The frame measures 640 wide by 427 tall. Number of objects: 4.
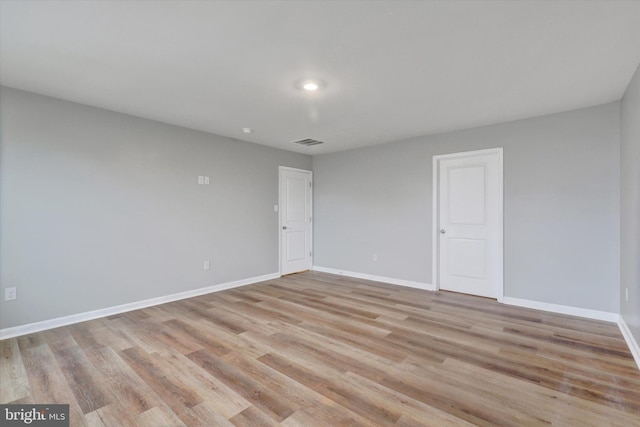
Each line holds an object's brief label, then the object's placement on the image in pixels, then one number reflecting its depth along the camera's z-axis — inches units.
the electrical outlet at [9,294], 110.5
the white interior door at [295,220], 217.3
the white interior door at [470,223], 156.5
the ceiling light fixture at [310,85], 103.7
